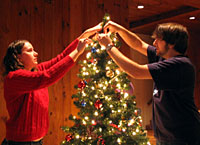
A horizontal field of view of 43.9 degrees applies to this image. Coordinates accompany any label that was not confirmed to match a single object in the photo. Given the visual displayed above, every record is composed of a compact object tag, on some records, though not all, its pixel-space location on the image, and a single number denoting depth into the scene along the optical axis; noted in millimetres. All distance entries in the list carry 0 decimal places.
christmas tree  2275
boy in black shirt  1707
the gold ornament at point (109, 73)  2298
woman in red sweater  1963
